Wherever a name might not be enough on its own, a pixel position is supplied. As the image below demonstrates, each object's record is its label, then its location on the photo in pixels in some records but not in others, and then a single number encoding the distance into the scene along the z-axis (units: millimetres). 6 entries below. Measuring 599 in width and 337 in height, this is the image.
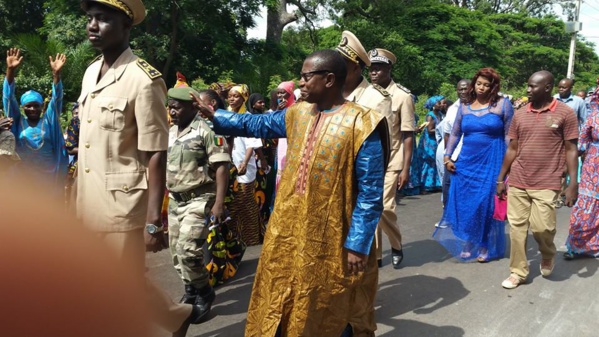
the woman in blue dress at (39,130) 5188
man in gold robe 2795
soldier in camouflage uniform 3920
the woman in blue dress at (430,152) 10258
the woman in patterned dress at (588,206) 5840
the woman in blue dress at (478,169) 5441
